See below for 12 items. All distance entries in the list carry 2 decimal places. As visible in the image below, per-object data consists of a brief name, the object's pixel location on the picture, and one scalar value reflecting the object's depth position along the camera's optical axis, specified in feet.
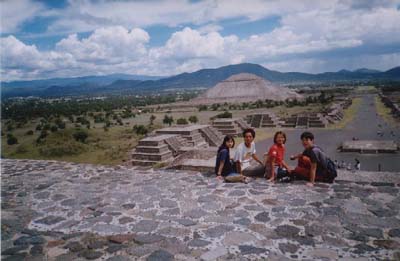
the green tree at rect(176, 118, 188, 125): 127.31
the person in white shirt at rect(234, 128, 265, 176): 19.12
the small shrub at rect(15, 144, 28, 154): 79.26
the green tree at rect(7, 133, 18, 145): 92.41
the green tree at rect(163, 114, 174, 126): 133.86
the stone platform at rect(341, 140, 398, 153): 66.49
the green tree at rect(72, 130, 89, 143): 89.10
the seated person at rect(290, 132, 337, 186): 17.35
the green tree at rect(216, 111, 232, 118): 134.27
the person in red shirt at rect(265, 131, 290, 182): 18.51
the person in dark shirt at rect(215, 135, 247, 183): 18.81
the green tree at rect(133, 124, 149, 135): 101.62
